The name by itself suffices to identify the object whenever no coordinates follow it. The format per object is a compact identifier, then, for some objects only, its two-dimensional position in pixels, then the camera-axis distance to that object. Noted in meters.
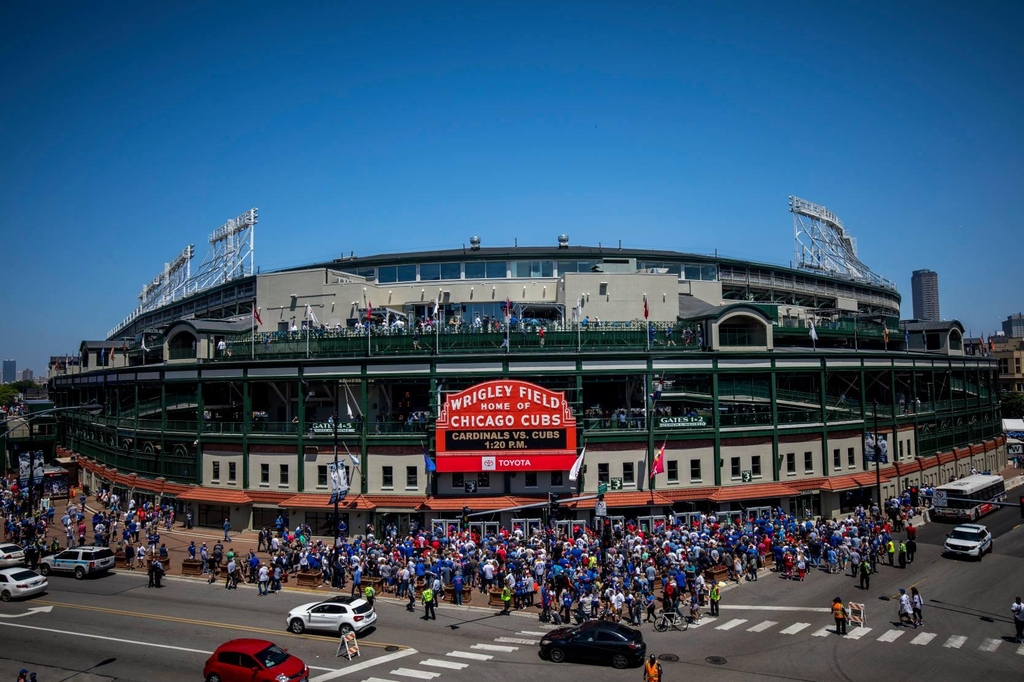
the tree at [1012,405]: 105.19
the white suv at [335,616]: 26.77
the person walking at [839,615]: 26.66
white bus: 47.53
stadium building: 42.56
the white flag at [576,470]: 39.09
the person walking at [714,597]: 29.33
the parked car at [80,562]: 36.47
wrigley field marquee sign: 41.97
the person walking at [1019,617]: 26.05
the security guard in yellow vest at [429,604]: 29.05
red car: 21.36
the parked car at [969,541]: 38.19
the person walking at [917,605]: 27.78
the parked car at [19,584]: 32.16
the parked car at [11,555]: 37.25
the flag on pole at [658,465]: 41.69
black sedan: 23.62
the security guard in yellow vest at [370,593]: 30.36
